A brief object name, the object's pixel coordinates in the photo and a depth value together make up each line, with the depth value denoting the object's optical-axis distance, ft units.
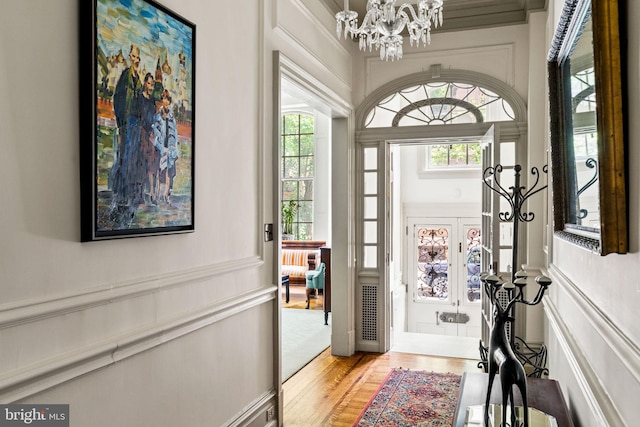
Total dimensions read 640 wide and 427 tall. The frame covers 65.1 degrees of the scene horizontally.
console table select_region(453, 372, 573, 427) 5.93
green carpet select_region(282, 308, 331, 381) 14.99
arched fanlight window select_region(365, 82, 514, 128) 15.08
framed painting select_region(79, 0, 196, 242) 5.43
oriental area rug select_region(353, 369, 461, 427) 10.78
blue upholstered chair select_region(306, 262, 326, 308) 22.76
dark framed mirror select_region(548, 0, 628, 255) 4.13
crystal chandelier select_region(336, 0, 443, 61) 9.41
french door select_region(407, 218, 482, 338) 26.81
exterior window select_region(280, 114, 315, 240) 28.55
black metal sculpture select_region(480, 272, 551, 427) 5.39
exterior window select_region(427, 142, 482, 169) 26.23
